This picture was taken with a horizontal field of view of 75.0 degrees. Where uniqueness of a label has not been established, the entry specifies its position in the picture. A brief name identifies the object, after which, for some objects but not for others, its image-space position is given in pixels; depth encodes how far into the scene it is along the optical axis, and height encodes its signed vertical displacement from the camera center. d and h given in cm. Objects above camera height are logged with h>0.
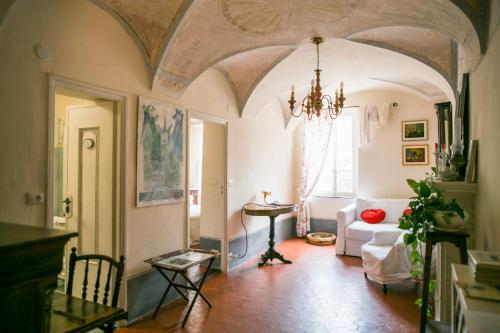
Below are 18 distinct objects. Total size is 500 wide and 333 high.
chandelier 364 +81
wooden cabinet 116 -40
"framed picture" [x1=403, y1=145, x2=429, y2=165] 626 +32
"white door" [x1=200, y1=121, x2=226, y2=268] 496 -19
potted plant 228 -31
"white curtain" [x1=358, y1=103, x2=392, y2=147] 651 +108
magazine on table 331 -95
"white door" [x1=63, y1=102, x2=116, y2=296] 332 -9
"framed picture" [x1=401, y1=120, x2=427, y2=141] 627 +80
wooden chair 187 -63
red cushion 589 -82
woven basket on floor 651 -137
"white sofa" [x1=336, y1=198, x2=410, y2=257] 557 -95
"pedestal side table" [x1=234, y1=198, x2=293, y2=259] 525 -73
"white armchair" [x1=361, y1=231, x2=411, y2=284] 405 -118
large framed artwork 346 +20
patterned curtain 702 +26
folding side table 326 -95
